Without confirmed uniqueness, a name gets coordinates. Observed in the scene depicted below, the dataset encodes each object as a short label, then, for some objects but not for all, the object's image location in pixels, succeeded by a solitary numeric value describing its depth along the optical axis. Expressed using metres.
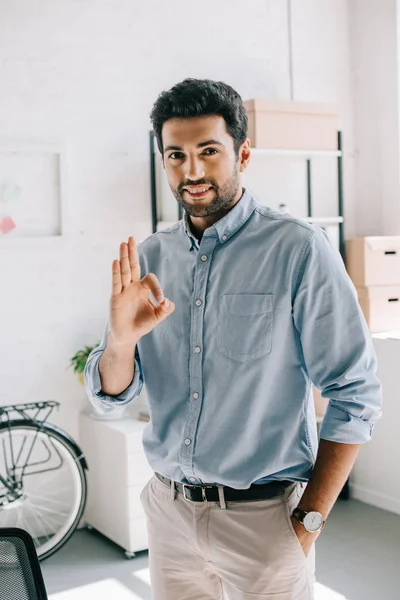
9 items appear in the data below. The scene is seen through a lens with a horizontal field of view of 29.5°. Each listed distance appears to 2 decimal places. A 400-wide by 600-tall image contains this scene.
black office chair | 1.07
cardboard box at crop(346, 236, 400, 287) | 3.63
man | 1.36
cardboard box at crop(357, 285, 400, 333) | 3.62
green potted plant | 3.30
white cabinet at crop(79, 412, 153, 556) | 3.13
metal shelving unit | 3.54
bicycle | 3.16
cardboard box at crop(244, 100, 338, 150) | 3.49
